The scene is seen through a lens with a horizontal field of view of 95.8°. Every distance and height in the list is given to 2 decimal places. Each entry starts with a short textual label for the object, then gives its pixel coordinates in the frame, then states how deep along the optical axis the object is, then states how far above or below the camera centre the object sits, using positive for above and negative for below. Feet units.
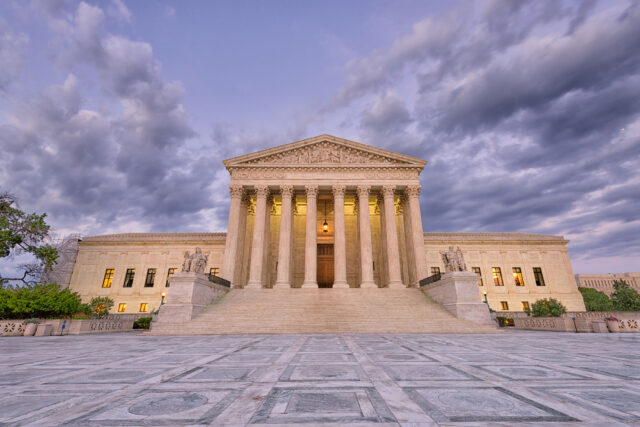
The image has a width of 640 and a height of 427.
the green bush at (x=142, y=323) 68.64 -3.17
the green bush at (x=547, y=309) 76.04 +0.71
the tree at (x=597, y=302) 114.11 +3.98
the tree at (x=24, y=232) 69.56 +17.78
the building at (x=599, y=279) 370.94 +41.11
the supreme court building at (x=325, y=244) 90.63 +24.58
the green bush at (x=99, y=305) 96.89 +1.20
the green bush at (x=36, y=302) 54.85 +1.14
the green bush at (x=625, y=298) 91.66 +4.37
